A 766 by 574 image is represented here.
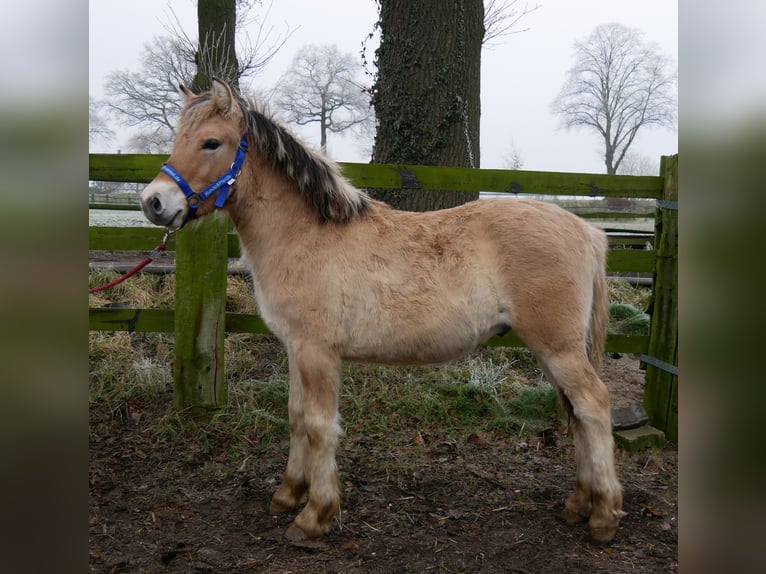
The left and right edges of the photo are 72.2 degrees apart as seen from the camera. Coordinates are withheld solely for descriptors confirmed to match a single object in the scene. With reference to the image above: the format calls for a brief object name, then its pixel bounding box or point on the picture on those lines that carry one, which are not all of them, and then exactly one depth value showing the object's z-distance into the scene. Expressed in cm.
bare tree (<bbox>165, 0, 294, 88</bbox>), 651
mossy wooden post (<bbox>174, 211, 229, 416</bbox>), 429
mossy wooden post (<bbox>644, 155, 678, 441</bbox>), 442
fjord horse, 314
